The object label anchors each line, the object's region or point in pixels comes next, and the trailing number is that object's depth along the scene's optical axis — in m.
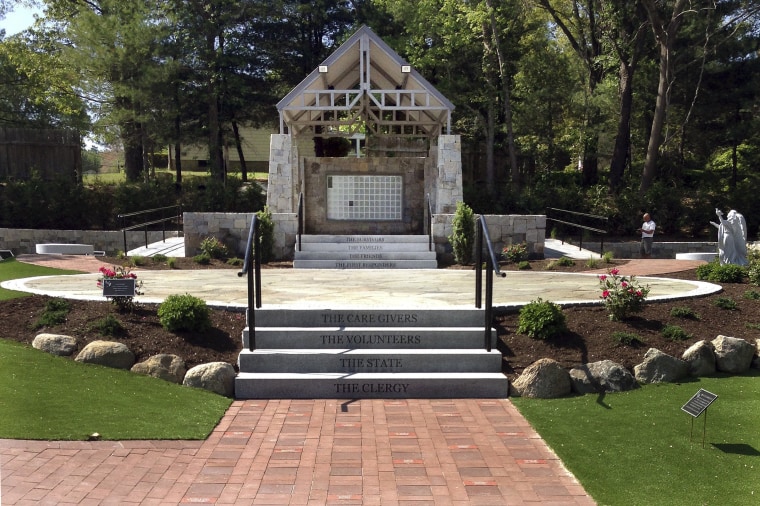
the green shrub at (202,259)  14.73
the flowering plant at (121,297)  8.86
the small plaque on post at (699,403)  5.94
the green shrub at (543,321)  8.30
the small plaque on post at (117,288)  8.73
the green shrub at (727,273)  11.14
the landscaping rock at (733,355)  7.94
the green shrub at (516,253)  15.25
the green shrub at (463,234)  14.72
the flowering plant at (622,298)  8.64
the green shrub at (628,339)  8.19
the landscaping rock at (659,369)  7.67
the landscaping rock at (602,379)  7.50
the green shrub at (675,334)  8.34
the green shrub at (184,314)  8.30
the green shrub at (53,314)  8.54
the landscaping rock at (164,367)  7.56
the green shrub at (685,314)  8.95
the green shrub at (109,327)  8.20
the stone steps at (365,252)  14.80
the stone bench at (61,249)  18.50
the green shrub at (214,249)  15.21
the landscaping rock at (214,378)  7.47
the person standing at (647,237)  18.77
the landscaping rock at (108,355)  7.66
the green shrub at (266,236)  14.82
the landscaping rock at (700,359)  7.87
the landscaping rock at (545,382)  7.44
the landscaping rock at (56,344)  7.83
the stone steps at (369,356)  7.59
